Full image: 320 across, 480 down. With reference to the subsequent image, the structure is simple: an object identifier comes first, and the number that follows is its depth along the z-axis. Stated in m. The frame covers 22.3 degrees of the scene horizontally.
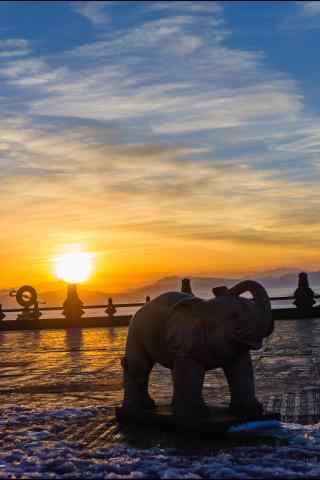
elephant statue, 7.54
